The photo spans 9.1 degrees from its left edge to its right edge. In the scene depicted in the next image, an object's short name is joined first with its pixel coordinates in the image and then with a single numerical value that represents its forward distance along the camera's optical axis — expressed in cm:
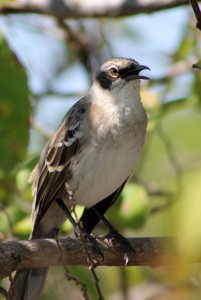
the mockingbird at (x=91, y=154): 926
